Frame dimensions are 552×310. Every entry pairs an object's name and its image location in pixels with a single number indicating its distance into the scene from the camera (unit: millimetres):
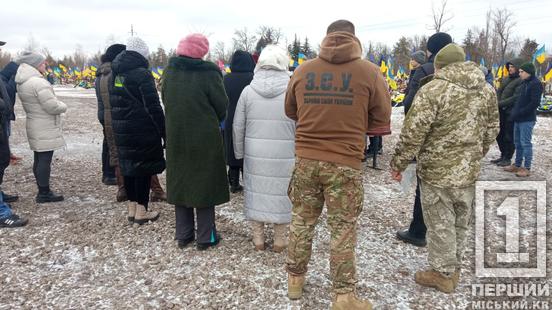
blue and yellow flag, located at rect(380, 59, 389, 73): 19434
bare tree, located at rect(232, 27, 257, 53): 58978
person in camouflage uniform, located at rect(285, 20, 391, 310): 2518
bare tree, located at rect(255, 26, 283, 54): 54341
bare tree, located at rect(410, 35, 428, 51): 61344
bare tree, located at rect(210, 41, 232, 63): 65438
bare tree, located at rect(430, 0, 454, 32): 35662
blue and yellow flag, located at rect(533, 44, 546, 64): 13812
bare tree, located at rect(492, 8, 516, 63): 38844
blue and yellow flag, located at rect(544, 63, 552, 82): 14990
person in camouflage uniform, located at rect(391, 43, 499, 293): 2785
